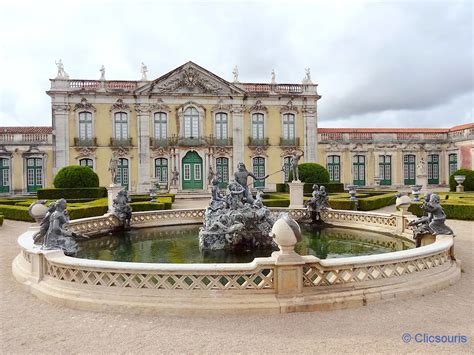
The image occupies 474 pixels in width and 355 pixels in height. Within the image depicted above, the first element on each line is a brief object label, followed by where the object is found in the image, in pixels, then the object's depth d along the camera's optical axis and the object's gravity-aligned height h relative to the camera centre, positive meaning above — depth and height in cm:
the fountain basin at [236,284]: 516 -152
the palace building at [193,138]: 2805 +283
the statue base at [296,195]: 1595 -82
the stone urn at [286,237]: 532 -84
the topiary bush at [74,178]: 2197 -2
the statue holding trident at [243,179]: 994 -9
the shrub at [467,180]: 2512 -47
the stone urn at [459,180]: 2448 -45
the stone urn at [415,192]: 1535 -73
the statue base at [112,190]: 1528 -51
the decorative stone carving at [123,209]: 1239 -101
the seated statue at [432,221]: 732 -92
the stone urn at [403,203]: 1060 -80
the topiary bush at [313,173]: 2384 +9
